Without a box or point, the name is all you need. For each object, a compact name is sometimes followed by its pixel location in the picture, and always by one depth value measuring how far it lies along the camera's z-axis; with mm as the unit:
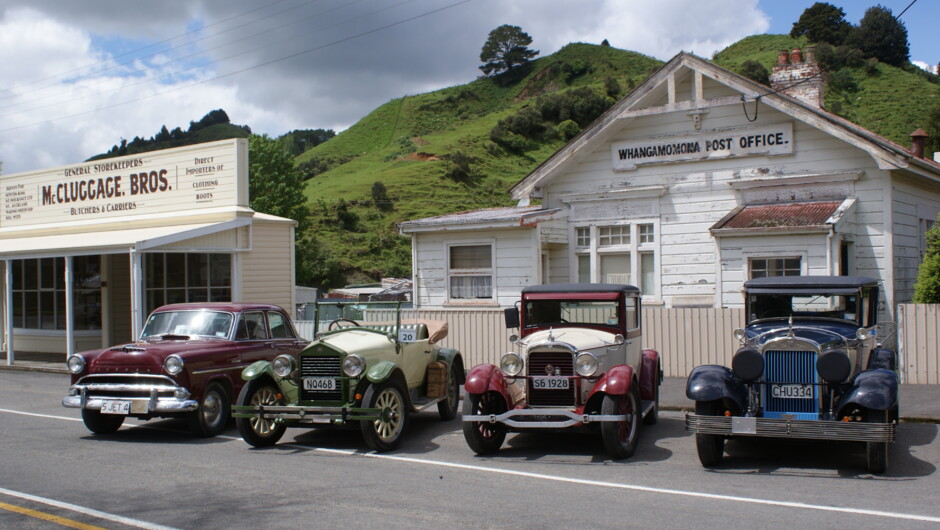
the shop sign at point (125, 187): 19922
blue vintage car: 7379
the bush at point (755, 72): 66750
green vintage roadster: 8891
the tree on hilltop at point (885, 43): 78312
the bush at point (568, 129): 67938
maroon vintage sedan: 9750
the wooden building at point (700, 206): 14859
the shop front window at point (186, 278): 20250
